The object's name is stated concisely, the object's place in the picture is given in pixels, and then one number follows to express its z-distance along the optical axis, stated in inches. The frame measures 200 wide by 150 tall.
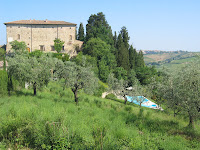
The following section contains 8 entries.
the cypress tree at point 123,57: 1689.2
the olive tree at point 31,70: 601.9
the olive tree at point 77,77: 579.5
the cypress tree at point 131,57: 1795.0
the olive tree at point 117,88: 1077.1
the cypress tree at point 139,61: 1848.4
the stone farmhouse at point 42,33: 2020.2
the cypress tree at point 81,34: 2100.6
